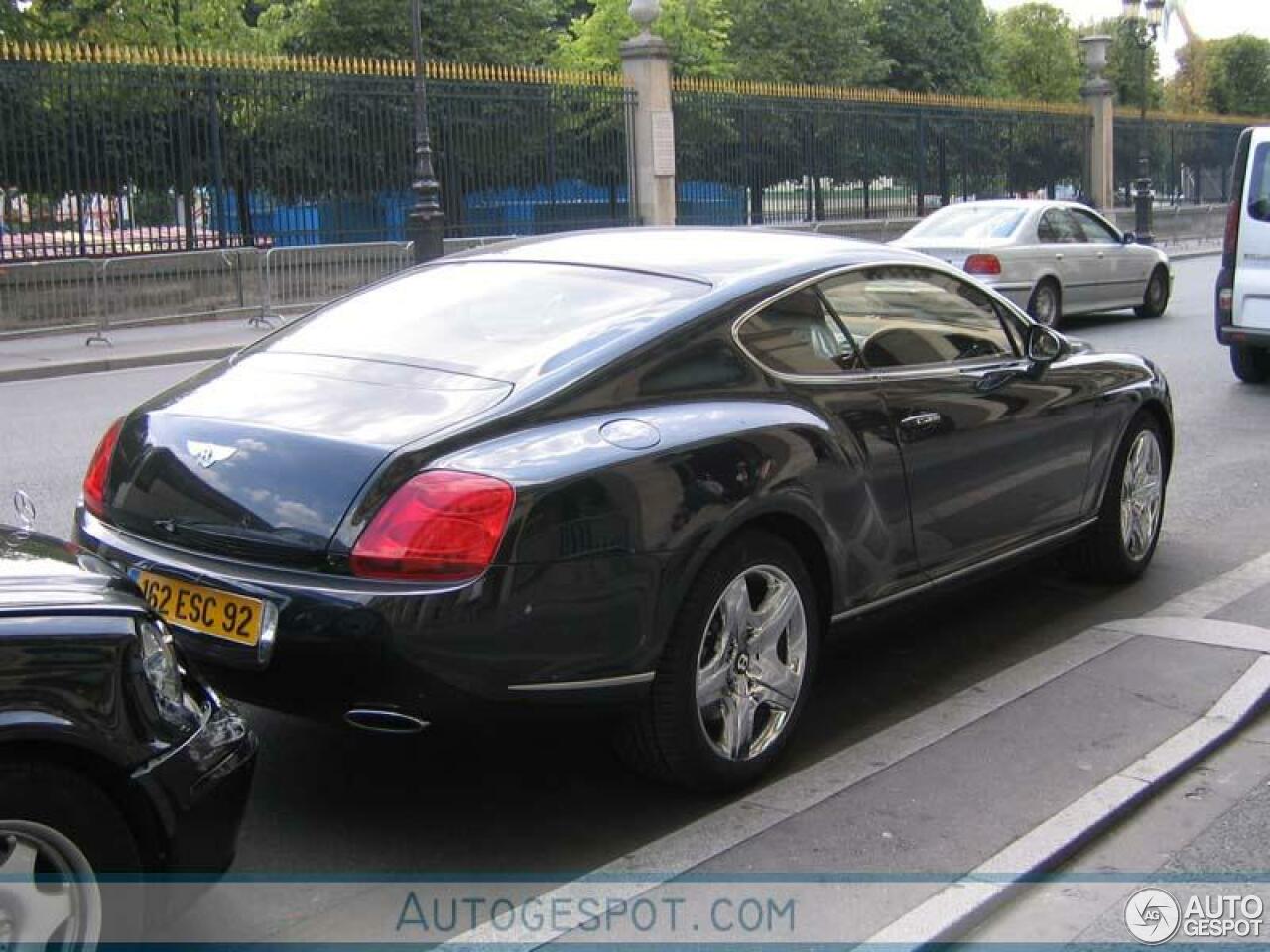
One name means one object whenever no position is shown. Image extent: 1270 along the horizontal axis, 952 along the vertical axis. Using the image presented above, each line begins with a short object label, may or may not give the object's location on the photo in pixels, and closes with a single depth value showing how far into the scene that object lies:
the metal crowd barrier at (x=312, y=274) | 19.70
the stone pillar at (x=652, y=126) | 24.73
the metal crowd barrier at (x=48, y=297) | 17.66
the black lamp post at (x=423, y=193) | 19.48
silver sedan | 15.66
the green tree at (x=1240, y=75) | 69.31
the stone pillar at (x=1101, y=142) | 36.62
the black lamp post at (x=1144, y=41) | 31.86
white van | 11.85
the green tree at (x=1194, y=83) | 68.50
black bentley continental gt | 3.57
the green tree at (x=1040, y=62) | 52.06
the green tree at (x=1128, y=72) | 57.44
